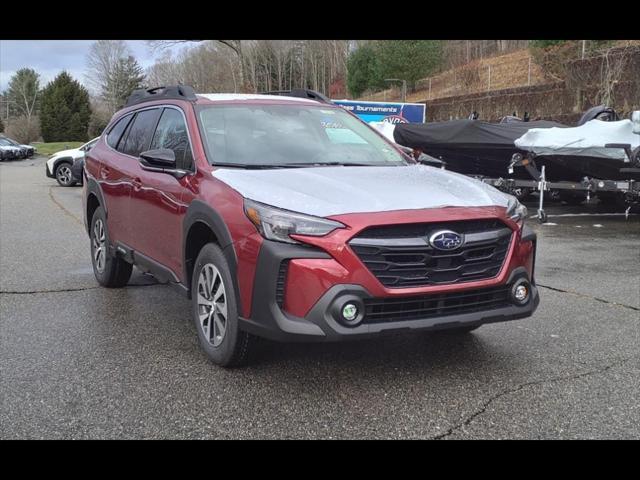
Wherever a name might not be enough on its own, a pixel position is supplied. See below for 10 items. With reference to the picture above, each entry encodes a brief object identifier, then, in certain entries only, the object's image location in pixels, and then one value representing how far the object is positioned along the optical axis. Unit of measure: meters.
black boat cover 13.37
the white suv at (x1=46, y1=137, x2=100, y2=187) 21.22
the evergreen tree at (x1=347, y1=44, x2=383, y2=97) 54.47
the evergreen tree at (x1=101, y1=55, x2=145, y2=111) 89.25
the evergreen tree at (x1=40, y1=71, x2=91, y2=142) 63.48
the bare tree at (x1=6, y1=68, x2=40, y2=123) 113.81
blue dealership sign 25.50
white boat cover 11.04
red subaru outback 3.75
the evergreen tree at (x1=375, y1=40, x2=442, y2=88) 46.47
